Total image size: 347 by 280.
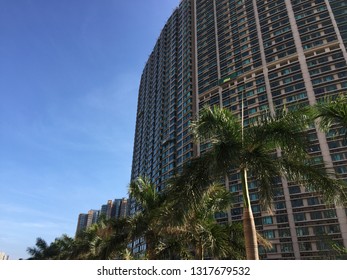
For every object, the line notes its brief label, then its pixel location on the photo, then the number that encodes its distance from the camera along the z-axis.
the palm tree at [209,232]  12.88
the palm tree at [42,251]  45.38
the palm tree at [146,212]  14.64
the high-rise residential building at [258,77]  50.41
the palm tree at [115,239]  16.58
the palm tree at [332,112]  7.84
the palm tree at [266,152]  9.08
